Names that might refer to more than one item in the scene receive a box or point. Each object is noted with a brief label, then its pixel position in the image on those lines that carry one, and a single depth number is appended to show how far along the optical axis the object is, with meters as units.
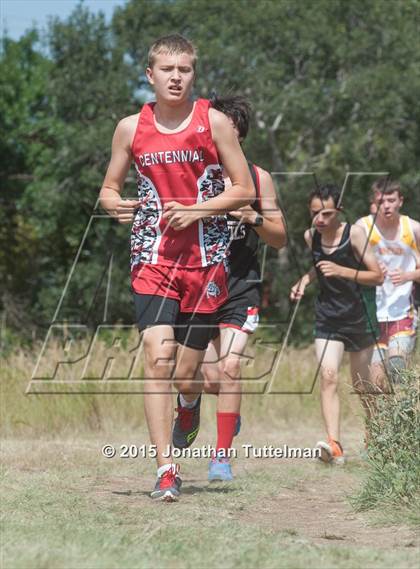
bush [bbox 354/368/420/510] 11.20
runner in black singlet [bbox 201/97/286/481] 14.68
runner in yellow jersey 18.25
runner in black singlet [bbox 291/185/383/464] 17.06
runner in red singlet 11.95
